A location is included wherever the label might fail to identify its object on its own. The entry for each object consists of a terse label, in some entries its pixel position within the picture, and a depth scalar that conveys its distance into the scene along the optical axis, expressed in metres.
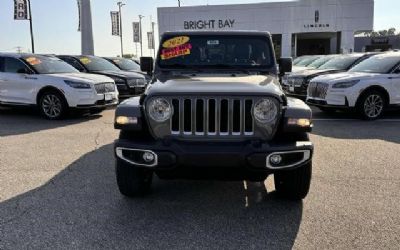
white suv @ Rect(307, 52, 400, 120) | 10.35
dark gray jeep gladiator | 4.06
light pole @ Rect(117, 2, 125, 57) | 43.22
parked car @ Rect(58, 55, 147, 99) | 14.02
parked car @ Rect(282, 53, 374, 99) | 13.58
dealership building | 47.97
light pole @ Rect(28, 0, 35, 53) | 33.16
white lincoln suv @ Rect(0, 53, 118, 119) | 10.66
